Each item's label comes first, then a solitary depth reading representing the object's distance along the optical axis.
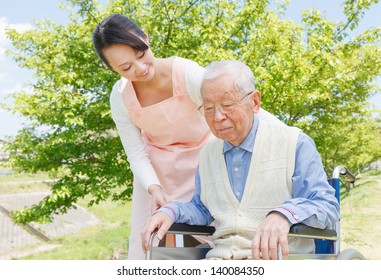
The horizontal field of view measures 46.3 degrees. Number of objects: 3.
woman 2.00
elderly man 1.51
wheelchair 1.40
